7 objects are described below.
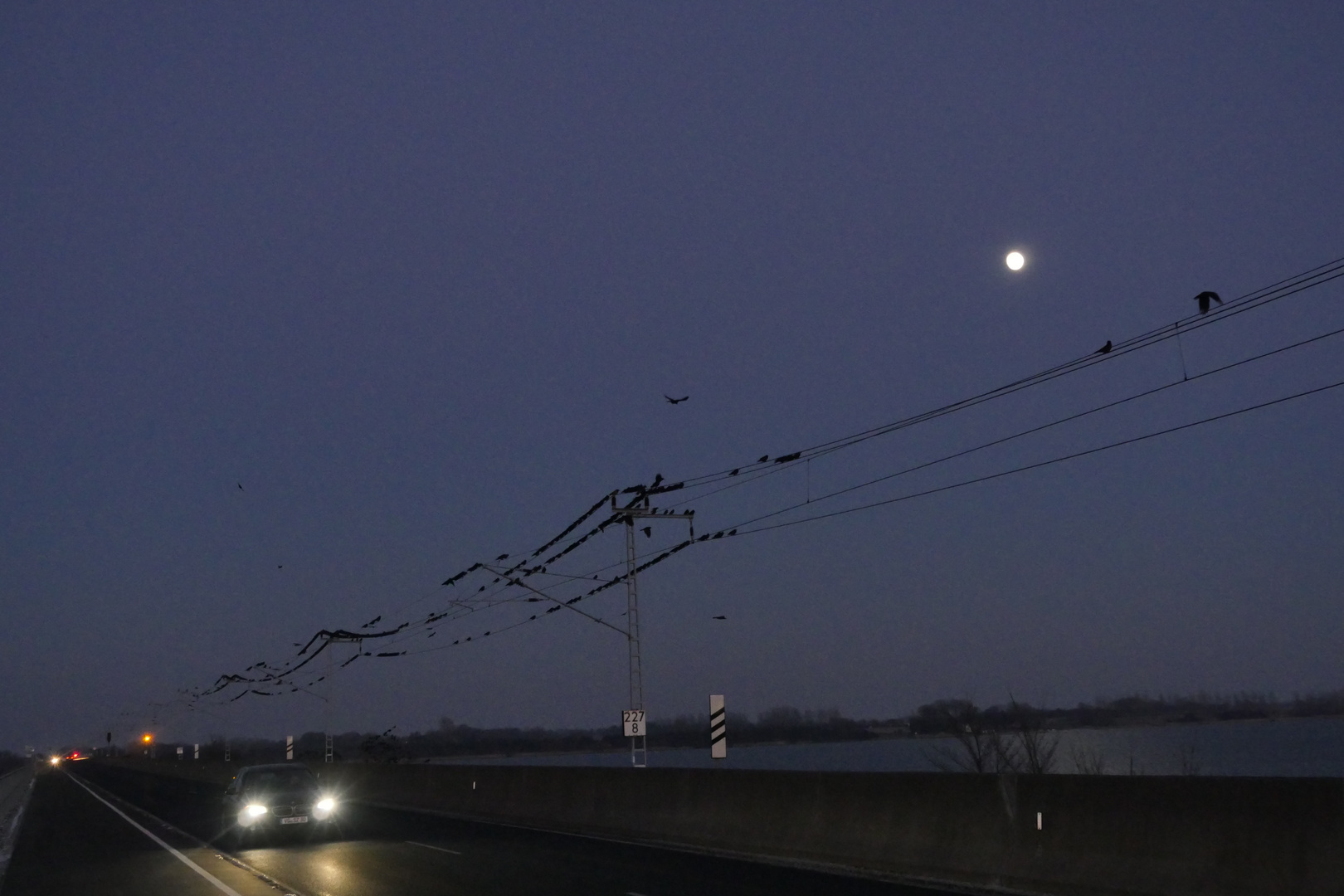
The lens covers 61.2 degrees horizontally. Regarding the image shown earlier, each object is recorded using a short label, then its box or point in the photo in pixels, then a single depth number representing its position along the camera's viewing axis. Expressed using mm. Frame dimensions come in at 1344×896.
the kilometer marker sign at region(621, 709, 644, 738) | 29016
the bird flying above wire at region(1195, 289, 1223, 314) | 15594
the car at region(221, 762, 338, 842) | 23750
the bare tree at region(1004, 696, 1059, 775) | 43931
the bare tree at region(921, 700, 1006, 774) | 46312
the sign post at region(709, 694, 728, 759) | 24641
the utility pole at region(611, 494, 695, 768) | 29281
